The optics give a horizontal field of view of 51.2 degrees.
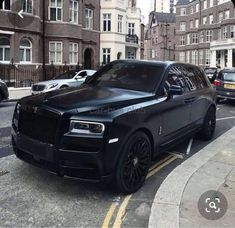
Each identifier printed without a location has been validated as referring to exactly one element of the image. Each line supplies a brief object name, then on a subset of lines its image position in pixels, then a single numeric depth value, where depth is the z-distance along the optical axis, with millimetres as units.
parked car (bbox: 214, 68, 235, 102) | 10620
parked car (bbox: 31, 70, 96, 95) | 11009
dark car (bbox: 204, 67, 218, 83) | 21124
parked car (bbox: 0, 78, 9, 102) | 9372
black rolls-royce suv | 2895
